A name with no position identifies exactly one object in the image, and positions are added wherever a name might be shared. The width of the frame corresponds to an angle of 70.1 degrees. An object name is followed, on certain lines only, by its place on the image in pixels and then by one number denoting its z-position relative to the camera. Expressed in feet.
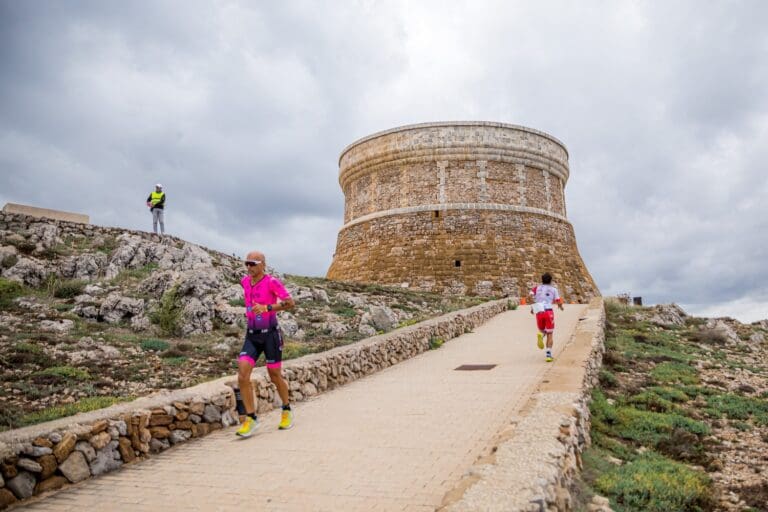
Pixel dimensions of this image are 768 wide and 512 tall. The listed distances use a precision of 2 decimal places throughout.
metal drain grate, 29.35
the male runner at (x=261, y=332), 18.42
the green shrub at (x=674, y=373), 31.68
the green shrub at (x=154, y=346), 31.60
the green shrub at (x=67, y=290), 41.42
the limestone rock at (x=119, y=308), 37.45
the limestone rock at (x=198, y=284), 41.60
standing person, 56.85
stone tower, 76.54
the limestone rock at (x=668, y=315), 54.85
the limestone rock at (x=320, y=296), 49.57
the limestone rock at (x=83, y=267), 45.75
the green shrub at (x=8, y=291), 37.45
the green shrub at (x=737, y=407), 25.25
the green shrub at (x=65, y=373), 24.73
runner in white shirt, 30.48
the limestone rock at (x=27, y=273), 42.32
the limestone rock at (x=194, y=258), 50.19
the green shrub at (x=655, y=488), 14.67
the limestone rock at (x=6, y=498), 12.93
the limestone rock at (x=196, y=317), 37.22
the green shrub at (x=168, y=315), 36.52
